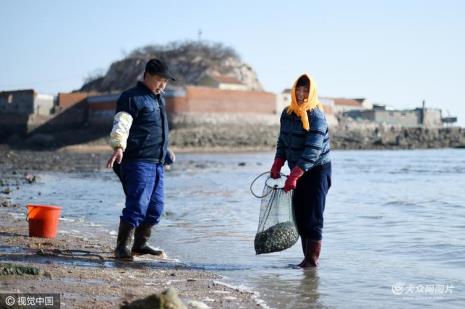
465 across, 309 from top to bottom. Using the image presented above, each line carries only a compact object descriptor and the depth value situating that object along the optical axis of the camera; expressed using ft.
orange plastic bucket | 22.50
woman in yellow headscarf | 18.70
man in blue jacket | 18.89
